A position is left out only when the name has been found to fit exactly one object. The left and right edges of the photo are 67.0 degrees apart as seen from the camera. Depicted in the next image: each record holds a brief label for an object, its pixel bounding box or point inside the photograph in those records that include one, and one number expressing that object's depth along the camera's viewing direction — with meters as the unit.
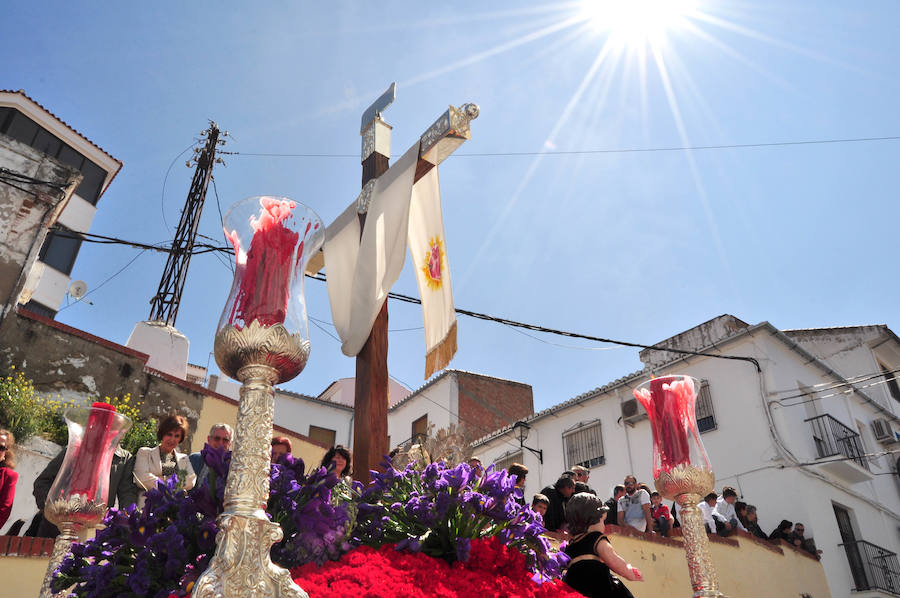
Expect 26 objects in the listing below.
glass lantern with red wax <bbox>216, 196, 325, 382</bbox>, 2.33
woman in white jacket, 4.49
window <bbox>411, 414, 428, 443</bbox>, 24.84
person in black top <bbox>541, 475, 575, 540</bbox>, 6.26
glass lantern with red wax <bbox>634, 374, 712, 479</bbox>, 4.16
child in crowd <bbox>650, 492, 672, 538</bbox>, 8.83
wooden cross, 3.70
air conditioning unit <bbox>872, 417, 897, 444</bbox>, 18.94
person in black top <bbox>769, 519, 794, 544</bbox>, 13.07
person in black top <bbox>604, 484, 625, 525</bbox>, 8.27
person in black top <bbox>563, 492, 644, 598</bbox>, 3.46
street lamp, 18.86
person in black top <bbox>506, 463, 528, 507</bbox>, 6.19
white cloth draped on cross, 4.19
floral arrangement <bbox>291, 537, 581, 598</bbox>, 2.22
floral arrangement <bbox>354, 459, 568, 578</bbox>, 2.68
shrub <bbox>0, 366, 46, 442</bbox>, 8.24
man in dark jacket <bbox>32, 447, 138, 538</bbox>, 4.43
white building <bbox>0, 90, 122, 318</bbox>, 20.75
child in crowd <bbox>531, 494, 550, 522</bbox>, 6.29
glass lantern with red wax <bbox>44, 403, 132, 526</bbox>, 3.16
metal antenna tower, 16.00
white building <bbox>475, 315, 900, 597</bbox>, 15.07
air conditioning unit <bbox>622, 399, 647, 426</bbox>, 17.85
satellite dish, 20.35
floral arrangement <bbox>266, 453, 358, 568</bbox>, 2.49
